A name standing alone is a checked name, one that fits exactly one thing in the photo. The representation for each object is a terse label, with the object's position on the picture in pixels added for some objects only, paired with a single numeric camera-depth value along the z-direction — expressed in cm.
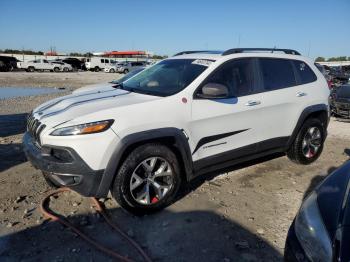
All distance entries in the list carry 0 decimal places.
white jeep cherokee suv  367
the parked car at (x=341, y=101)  997
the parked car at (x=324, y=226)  201
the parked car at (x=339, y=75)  1825
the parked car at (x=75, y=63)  5028
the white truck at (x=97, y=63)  4897
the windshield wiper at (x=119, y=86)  508
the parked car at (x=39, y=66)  4251
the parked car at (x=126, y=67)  4453
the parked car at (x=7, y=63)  3931
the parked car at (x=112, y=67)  4575
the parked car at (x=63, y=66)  4497
